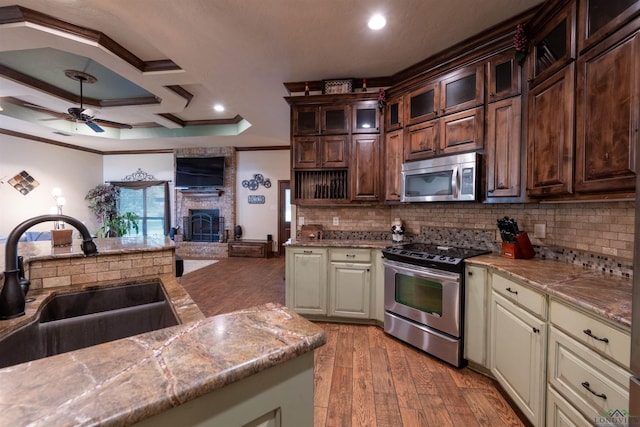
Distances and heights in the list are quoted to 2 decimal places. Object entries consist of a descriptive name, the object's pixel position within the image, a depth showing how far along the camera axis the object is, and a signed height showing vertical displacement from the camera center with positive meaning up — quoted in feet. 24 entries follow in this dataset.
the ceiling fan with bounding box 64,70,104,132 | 12.31 +4.26
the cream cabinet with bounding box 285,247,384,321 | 9.95 -2.63
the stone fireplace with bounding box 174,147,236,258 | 24.54 -0.59
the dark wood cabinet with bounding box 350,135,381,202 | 10.70 +1.57
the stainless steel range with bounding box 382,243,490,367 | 7.57 -2.54
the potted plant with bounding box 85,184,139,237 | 23.57 -0.14
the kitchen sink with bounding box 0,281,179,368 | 3.86 -1.73
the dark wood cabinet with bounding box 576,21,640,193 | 4.42 +1.64
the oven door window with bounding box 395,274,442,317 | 8.02 -2.50
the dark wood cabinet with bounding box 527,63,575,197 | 5.64 +1.61
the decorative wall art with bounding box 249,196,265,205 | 24.64 +0.73
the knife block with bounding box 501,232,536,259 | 7.47 -1.00
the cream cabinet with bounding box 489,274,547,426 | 5.18 -2.79
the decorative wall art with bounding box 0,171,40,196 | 19.03 +1.68
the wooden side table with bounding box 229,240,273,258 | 23.26 -3.31
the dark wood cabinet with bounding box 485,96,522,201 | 7.22 +1.61
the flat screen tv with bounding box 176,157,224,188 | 24.29 +3.04
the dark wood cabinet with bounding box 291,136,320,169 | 11.12 +2.24
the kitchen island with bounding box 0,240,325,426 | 1.43 -0.99
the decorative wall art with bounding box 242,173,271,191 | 24.50 +2.28
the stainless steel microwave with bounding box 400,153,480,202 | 8.00 +0.94
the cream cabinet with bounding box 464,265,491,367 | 7.09 -2.64
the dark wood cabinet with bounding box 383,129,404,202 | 10.14 +1.70
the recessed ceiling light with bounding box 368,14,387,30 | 7.27 +4.90
